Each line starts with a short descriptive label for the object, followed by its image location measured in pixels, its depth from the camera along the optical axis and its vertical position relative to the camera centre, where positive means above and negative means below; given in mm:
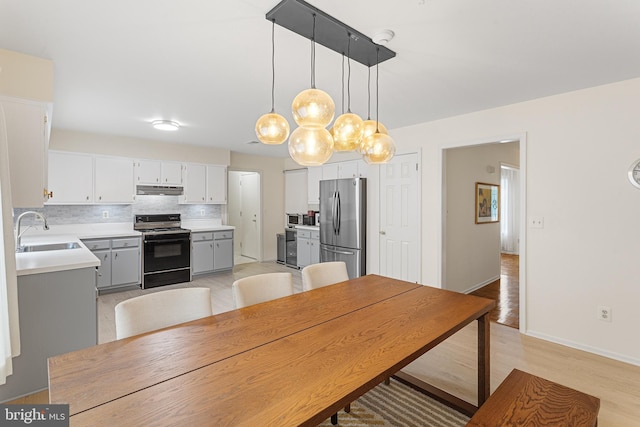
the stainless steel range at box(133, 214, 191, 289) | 4812 -616
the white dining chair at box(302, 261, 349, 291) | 2381 -493
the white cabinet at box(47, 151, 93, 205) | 4344 +488
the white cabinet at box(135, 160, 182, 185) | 5043 +668
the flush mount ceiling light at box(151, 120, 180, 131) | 3945 +1128
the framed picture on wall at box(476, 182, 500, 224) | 4888 +180
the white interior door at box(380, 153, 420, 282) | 4137 -78
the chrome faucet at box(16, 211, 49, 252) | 2926 -333
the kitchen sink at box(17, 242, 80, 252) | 3355 -391
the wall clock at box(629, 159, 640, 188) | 2576 +337
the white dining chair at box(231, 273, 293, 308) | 1946 -505
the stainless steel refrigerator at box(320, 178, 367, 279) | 4766 -150
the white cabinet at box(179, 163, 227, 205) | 5520 +519
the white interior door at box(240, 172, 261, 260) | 6926 -8
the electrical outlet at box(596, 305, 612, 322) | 2721 -874
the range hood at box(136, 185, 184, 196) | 5020 +369
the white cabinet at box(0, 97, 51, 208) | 2170 +454
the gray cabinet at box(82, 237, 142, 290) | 4434 -714
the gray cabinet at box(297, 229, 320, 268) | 5758 -652
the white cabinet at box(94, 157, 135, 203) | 4695 +495
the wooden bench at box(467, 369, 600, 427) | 1281 -856
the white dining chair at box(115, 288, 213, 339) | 1497 -511
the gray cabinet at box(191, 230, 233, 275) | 5340 -690
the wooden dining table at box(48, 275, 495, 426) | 917 -572
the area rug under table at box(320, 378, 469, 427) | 1919 -1287
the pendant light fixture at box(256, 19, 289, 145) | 1830 +500
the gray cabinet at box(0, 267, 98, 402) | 2188 -819
